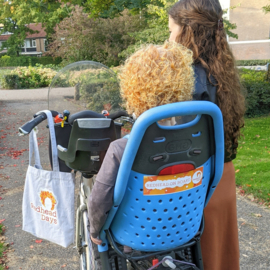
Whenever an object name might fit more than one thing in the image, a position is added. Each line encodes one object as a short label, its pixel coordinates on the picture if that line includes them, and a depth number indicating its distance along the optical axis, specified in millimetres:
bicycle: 1314
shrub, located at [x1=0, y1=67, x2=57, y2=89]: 19031
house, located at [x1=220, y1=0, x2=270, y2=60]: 25781
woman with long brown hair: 1749
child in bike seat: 1394
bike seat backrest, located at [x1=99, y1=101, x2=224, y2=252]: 1313
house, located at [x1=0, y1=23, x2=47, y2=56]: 67250
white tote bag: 1999
